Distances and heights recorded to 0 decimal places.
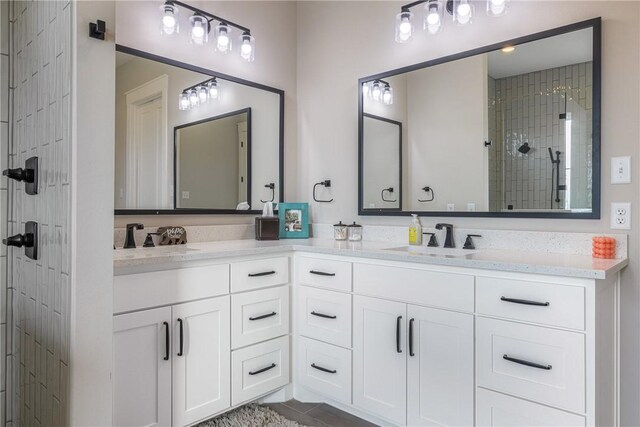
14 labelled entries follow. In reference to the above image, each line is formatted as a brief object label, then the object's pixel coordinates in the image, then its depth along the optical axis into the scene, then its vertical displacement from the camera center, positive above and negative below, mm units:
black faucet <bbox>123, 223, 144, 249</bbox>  2066 -142
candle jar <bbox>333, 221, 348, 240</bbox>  2592 -129
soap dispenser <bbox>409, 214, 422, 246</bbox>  2291 -113
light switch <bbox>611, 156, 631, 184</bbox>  1722 +187
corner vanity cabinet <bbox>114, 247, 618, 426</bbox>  1450 -563
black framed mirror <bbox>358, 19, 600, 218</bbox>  1844 +434
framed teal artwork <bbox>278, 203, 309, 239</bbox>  2742 -55
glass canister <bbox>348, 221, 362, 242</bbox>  2549 -127
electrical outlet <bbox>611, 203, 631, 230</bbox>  1721 -13
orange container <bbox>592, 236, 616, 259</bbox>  1702 -147
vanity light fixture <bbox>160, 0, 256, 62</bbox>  2254 +1119
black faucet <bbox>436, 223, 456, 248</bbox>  2189 -140
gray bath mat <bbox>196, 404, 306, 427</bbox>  2023 -1075
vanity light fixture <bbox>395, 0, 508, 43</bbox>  2057 +1097
